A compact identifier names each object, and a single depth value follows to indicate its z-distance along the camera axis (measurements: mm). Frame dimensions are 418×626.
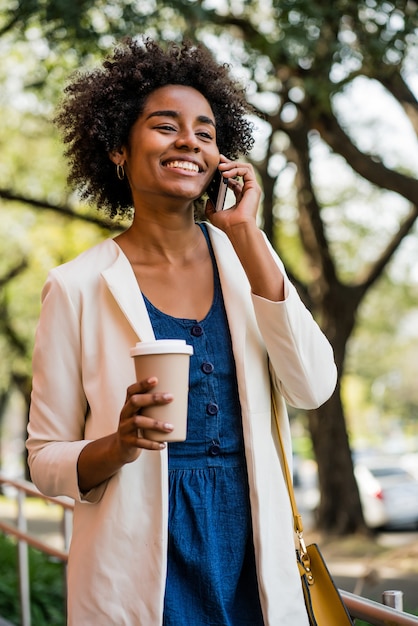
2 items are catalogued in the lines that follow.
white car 18781
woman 1830
